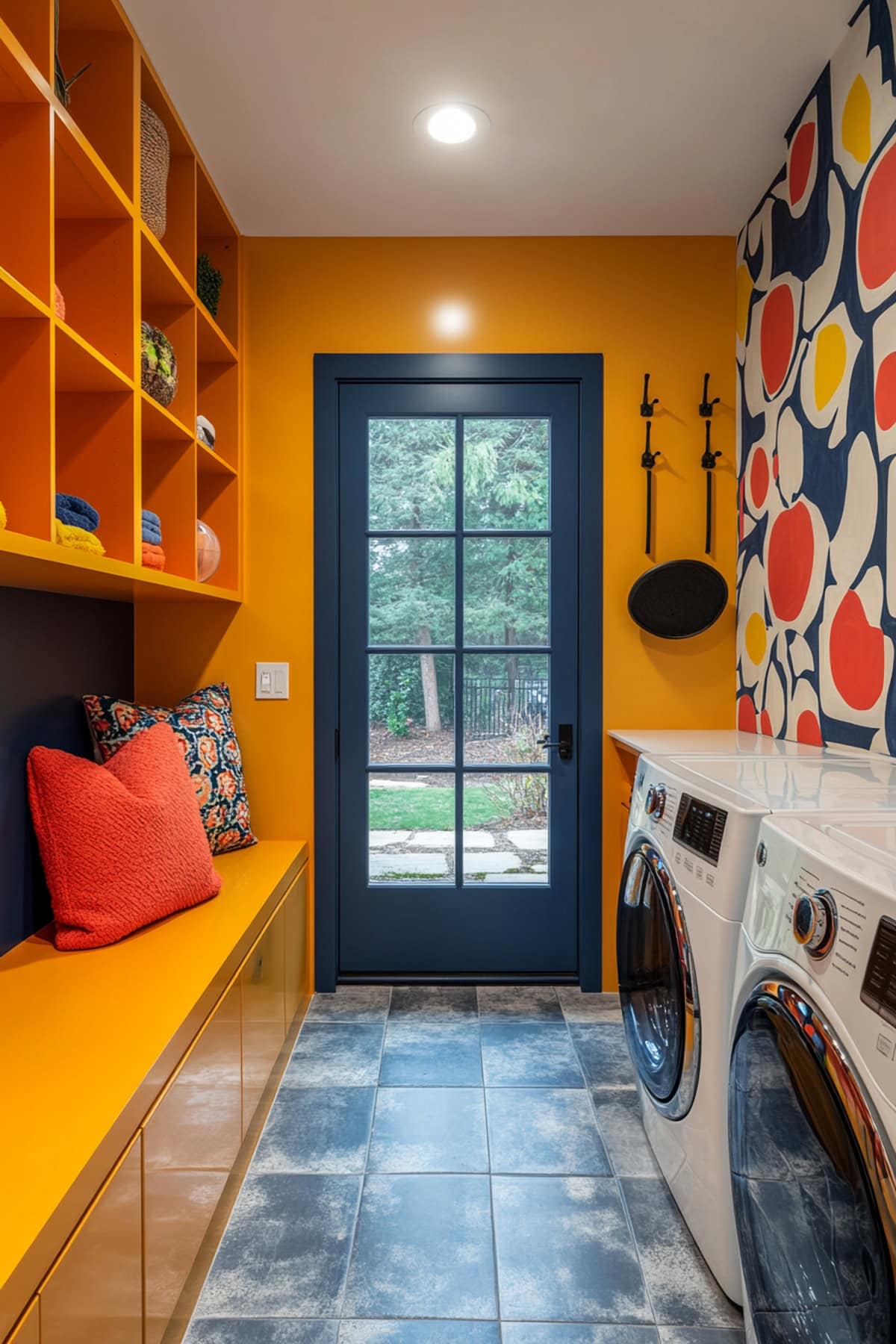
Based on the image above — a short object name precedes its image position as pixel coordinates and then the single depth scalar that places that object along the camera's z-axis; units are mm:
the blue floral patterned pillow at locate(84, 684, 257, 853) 2258
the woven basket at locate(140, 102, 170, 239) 1951
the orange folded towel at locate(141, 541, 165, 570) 1980
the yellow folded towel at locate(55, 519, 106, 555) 1482
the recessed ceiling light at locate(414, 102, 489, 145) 2143
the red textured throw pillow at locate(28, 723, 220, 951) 1770
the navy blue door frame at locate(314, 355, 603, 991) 2795
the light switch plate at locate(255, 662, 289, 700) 2828
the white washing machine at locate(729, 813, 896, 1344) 830
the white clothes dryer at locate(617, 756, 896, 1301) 1386
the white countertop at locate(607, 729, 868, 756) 2084
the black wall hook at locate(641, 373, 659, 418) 2771
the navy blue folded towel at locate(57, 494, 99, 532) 1552
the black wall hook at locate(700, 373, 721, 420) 2764
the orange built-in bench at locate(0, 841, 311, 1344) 971
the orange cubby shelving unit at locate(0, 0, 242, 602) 1383
